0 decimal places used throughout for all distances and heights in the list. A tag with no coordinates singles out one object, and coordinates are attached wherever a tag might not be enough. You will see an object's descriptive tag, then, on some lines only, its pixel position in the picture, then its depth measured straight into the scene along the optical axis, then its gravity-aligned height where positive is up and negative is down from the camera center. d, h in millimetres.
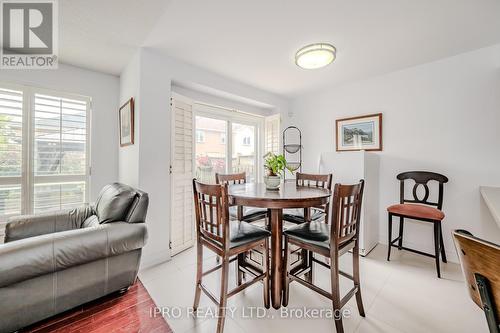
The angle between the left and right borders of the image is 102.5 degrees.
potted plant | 2014 -51
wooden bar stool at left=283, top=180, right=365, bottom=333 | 1390 -560
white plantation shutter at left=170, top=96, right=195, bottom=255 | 2646 -138
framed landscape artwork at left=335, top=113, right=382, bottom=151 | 3098 +550
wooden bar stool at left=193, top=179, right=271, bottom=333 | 1398 -558
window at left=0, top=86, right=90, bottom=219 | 2404 +180
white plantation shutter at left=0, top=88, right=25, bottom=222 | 2369 +148
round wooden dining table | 1510 -283
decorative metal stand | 3910 +343
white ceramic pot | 2010 -152
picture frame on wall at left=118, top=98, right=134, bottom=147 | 2472 +551
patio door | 3355 +417
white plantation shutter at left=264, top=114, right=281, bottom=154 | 3982 +650
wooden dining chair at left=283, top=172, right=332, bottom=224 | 2180 -547
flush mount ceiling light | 2119 +1202
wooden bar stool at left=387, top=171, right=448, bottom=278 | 2221 -494
